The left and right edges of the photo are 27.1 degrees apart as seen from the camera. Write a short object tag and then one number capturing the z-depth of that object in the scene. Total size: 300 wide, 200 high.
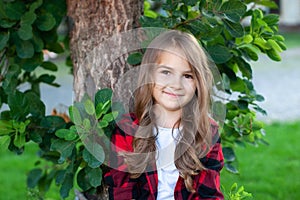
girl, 2.34
